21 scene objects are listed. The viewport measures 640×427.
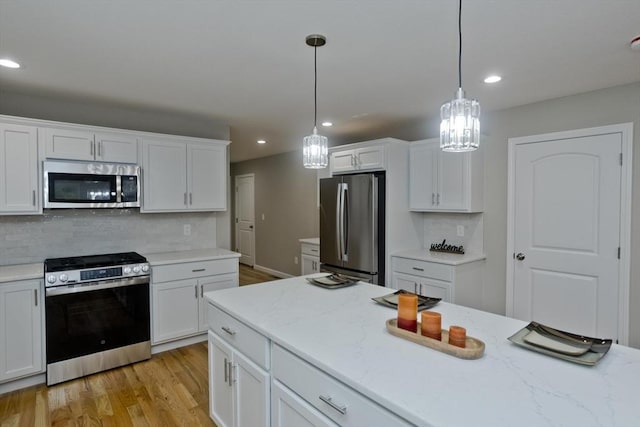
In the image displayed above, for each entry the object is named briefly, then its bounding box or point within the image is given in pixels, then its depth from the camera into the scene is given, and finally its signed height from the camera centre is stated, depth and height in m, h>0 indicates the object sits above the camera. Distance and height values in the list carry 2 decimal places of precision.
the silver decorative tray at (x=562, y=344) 1.23 -0.53
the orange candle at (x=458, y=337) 1.32 -0.50
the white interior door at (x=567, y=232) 2.93 -0.24
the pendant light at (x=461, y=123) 1.45 +0.35
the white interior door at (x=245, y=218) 7.40 -0.28
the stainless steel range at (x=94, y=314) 2.74 -0.91
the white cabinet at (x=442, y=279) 3.36 -0.74
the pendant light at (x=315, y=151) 2.20 +0.35
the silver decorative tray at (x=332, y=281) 2.27 -0.51
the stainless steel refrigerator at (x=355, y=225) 3.78 -0.22
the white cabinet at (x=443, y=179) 3.54 +0.28
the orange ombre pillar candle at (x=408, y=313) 1.49 -0.46
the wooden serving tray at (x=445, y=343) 1.25 -0.53
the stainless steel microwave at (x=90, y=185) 2.93 +0.18
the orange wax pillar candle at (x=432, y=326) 1.41 -0.49
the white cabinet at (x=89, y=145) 2.94 +0.54
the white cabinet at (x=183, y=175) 3.46 +0.31
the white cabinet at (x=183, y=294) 3.28 -0.86
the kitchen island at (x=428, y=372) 0.94 -0.55
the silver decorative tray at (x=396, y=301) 1.85 -0.52
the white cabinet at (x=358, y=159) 3.87 +0.55
